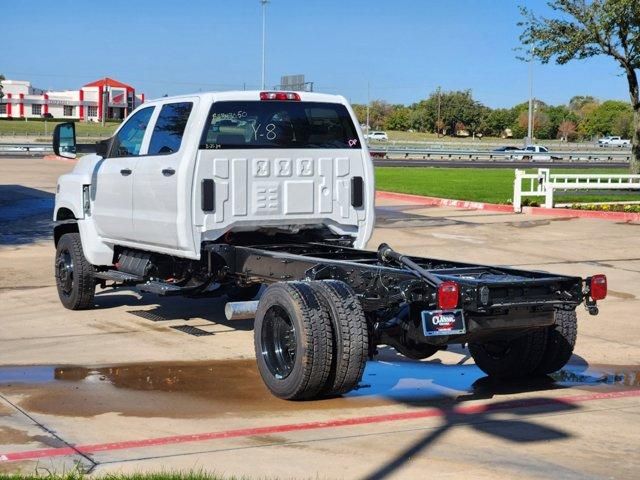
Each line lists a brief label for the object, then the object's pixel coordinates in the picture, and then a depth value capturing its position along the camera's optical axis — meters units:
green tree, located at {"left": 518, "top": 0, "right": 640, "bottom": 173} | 27.67
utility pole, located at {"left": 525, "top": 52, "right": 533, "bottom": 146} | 73.74
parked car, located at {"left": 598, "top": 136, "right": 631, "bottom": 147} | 103.69
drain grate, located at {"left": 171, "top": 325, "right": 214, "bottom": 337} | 10.44
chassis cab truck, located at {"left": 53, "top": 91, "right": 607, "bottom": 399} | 7.33
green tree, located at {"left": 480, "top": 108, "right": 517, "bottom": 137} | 132.88
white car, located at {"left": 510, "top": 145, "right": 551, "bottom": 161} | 72.94
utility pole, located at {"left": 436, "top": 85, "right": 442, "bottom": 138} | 128.54
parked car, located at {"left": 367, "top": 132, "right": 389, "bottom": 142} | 98.19
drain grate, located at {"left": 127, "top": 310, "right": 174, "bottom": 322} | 11.22
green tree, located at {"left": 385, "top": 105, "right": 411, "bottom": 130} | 140.88
